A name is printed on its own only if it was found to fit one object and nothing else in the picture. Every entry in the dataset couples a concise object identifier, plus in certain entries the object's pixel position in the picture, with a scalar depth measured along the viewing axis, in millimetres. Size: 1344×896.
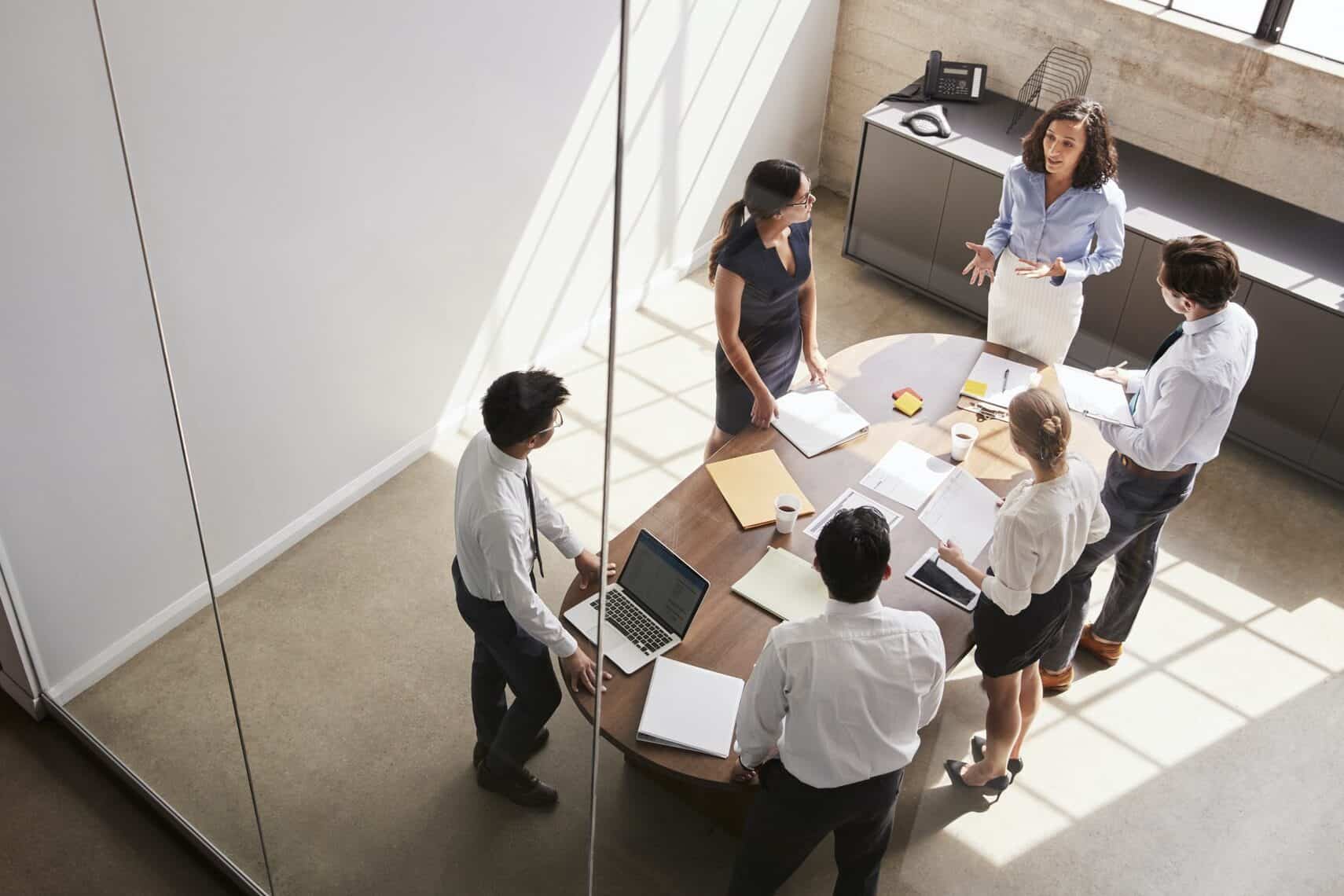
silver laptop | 2420
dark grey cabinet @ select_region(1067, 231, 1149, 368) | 4759
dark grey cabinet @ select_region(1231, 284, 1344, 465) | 4445
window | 4676
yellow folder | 3207
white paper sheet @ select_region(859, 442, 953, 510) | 3389
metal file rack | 5113
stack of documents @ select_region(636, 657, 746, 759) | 2750
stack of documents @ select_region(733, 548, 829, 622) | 3043
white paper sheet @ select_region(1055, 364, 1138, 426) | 3508
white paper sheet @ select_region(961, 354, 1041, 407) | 3701
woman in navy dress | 2635
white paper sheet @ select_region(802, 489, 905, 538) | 3238
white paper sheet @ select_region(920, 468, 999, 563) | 3303
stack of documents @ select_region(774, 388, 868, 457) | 3418
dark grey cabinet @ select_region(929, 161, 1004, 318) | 4755
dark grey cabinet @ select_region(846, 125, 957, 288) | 4078
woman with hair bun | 2811
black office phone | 5113
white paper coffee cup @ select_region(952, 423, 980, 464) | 3525
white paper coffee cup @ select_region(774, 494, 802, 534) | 3205
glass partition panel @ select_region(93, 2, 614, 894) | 2150
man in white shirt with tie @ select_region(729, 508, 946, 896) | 2461
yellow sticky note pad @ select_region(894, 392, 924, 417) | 3625
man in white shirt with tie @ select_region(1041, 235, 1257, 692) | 3182
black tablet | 3170
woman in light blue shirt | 3855
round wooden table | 2701
